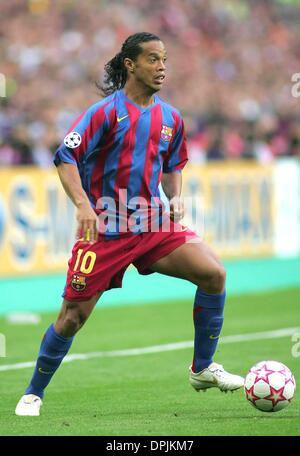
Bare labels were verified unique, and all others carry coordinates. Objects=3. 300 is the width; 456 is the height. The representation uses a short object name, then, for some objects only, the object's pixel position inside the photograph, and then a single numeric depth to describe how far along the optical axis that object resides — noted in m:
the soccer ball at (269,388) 11.91
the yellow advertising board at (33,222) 27.30
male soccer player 12.25
